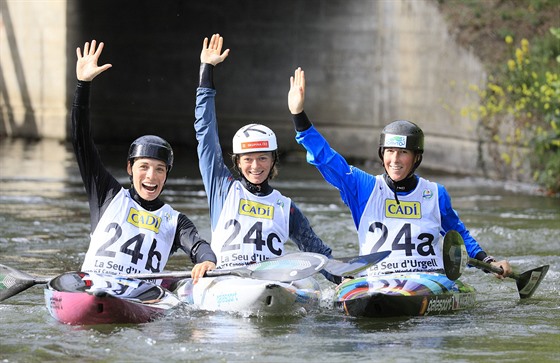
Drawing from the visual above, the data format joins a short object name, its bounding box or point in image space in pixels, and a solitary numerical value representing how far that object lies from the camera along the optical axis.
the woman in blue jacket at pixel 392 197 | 18.11
